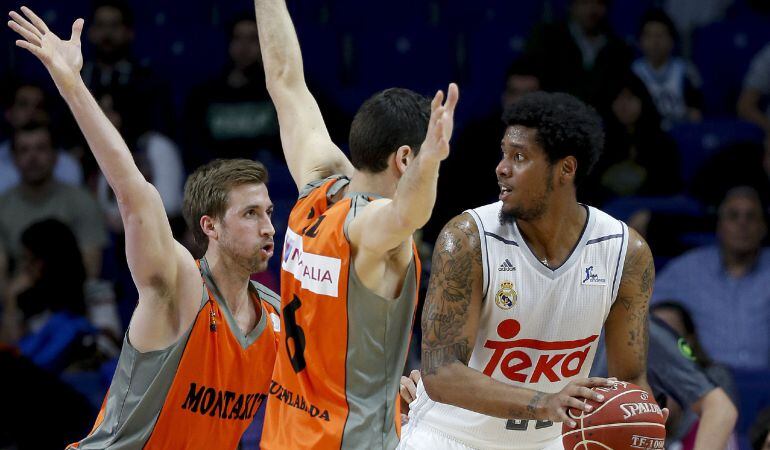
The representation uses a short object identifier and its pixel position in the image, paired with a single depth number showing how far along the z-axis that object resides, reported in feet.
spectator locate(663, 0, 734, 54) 71.97
